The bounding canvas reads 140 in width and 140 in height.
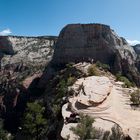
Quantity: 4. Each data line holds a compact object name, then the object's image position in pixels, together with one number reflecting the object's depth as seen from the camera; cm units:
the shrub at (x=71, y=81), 2805
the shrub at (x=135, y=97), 2213
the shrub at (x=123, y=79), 3001
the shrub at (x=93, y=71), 3083
